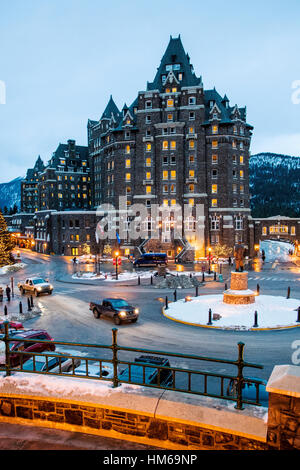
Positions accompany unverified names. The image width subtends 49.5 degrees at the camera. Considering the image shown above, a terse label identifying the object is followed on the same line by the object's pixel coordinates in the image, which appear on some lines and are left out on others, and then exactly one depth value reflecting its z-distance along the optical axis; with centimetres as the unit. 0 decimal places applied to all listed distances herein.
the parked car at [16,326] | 1702
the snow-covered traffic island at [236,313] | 1784
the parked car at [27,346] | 1228
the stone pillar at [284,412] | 388
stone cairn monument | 2150
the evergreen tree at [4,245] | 4598
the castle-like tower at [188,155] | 5409
